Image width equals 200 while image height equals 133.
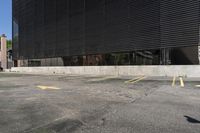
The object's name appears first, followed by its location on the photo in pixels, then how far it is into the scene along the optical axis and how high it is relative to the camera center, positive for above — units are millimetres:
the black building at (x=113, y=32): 11084 +3420
